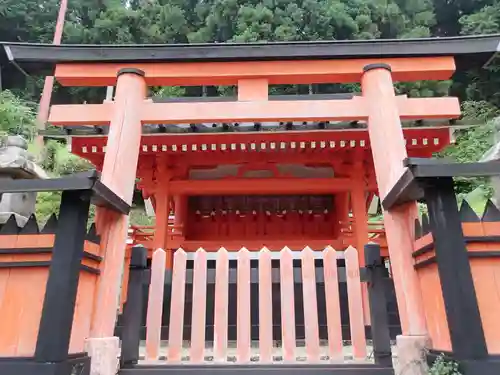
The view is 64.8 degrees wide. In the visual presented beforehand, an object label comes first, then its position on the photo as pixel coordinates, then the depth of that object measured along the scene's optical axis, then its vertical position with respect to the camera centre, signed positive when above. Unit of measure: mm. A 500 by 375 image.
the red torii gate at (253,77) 4051 +2592
